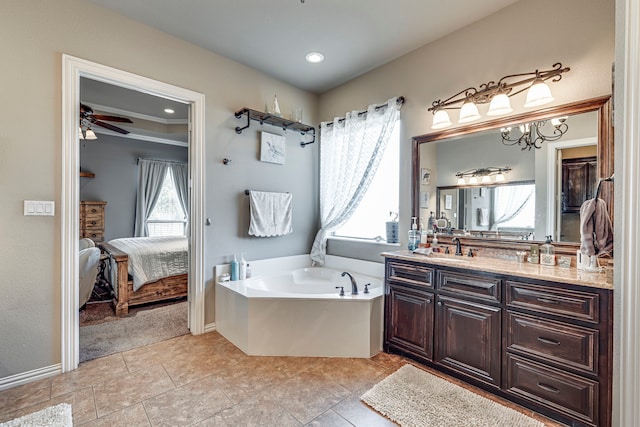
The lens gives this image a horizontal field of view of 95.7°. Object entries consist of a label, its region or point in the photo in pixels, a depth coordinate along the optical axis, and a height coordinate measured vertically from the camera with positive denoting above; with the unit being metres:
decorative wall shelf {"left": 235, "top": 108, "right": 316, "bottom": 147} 3.00 +1.02
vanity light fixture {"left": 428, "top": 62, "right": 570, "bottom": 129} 2.02 +0.93
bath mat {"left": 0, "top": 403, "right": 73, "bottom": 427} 1.60 -1.18
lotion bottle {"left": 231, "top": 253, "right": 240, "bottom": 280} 2.95 -0.60
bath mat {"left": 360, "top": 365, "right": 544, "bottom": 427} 1.66 -1.19
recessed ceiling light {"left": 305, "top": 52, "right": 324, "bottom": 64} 2.90 +1.58
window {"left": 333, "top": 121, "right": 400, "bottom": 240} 3.10 +0.13
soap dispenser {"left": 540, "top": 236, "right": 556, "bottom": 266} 1.99 -0.28
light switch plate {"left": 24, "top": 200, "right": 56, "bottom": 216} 2.00 +0.02
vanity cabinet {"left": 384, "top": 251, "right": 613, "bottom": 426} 1.55 -0.74
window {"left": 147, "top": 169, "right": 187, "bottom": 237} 6.05 -0.08
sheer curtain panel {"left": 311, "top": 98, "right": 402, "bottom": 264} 3.05 +0.61
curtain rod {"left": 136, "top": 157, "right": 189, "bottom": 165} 5.79 +1.07
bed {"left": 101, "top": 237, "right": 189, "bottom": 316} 3.37 -0.74
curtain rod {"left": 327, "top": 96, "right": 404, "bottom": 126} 2.91 +1.12
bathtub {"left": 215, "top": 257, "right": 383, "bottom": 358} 2.40 -0.94
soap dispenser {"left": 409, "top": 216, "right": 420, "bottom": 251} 2.68 -0.24
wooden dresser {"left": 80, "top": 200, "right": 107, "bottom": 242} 5.04 -0.16
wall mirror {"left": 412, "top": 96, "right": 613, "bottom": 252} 1.92 +0.30
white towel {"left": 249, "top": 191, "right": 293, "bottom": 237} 3.17 -0.03
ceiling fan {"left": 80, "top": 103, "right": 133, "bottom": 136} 2.71 +1.07
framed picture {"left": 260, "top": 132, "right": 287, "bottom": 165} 3.28 +0.74
